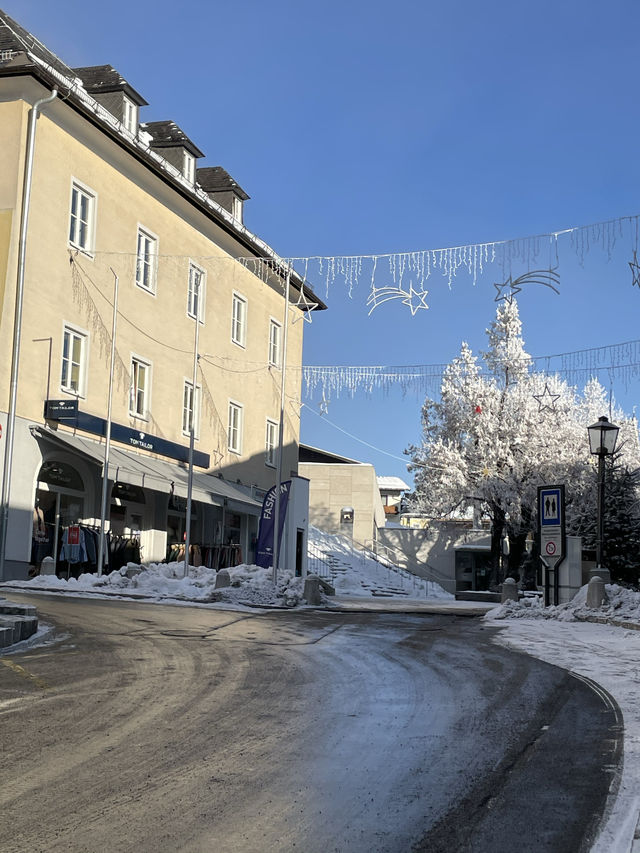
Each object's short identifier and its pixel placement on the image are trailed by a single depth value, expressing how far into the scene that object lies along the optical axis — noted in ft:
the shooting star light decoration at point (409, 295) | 55.73
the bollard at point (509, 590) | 79.78
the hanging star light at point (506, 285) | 47.34
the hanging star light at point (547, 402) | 155.66
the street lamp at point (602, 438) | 66.74
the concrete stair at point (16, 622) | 37.91
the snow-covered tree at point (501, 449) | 155.33
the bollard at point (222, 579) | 73.88
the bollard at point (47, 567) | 78.43
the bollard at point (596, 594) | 62.18
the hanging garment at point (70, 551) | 84.53
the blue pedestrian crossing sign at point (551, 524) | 71.36
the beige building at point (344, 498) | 183.42
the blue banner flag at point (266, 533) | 87.51
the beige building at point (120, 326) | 80.59
